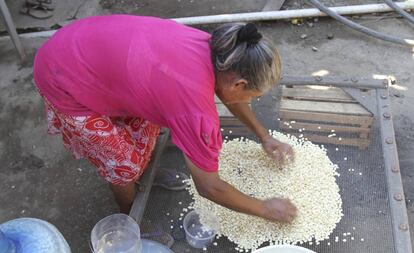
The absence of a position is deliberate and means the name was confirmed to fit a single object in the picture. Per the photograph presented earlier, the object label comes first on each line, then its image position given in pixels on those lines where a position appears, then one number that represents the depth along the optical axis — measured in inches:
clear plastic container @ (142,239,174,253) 78.2
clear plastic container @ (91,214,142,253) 75.4
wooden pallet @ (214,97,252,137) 98.8
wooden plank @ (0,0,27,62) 139.1
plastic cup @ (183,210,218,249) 79.3
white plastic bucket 66.6
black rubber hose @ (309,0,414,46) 138.7
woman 62.9
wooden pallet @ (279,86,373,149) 95.3
